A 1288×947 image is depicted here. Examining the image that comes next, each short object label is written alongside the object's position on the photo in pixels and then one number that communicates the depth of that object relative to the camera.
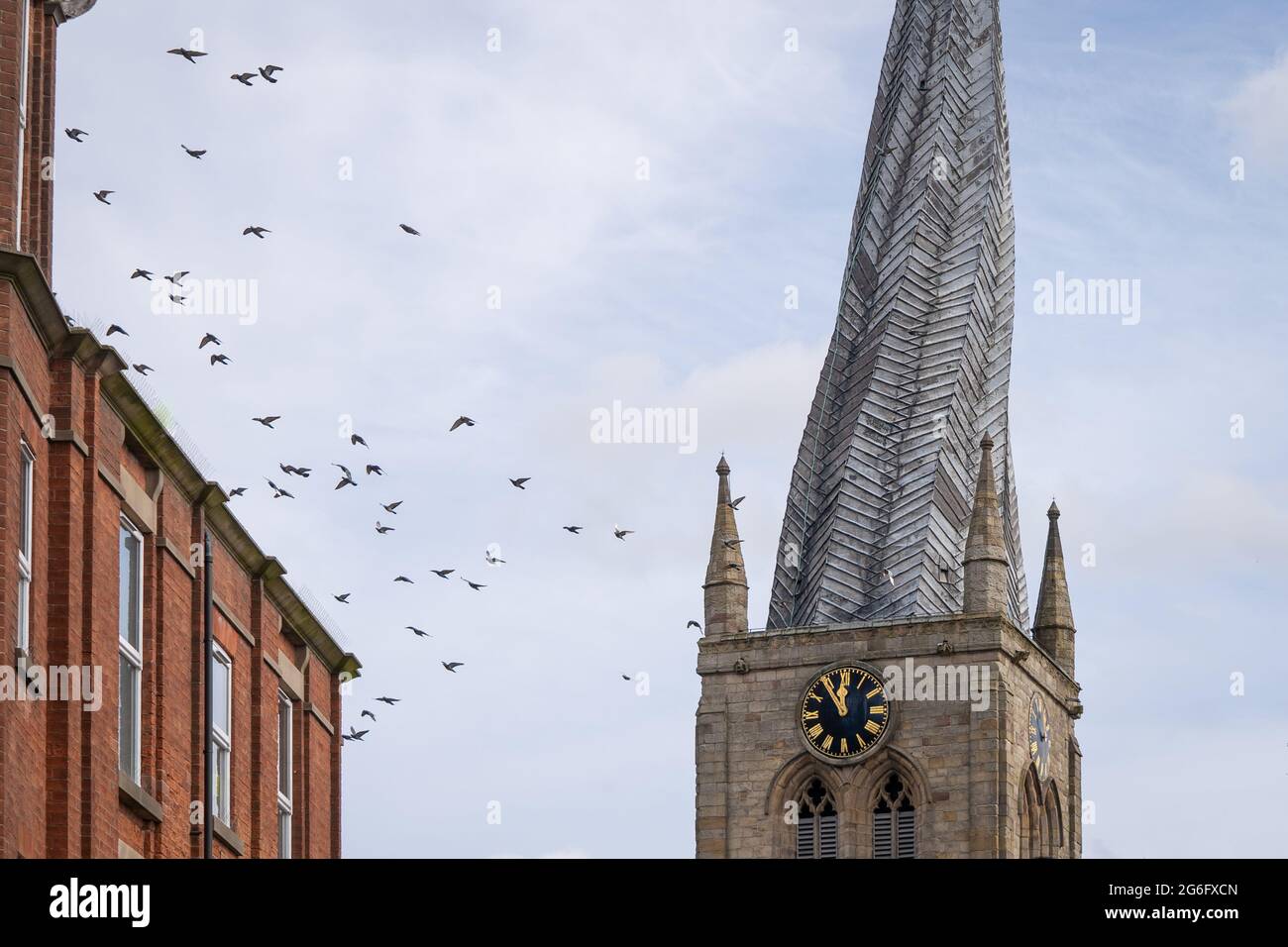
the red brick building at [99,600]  32.38
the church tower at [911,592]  101.38
